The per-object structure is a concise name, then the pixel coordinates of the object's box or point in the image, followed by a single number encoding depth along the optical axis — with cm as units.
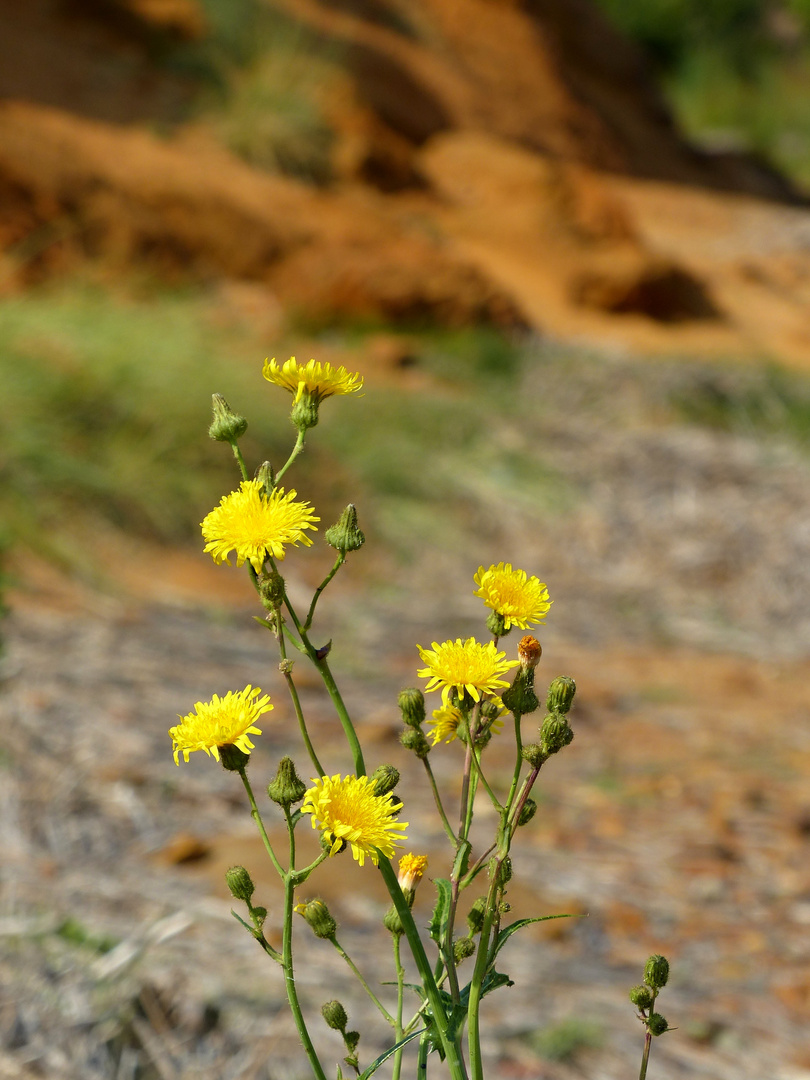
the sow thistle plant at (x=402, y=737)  183
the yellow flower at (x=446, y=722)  188
